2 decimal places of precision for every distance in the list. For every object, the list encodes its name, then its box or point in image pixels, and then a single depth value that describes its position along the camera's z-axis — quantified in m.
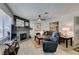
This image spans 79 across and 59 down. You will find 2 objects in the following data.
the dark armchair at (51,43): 1.19
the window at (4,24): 1.14
